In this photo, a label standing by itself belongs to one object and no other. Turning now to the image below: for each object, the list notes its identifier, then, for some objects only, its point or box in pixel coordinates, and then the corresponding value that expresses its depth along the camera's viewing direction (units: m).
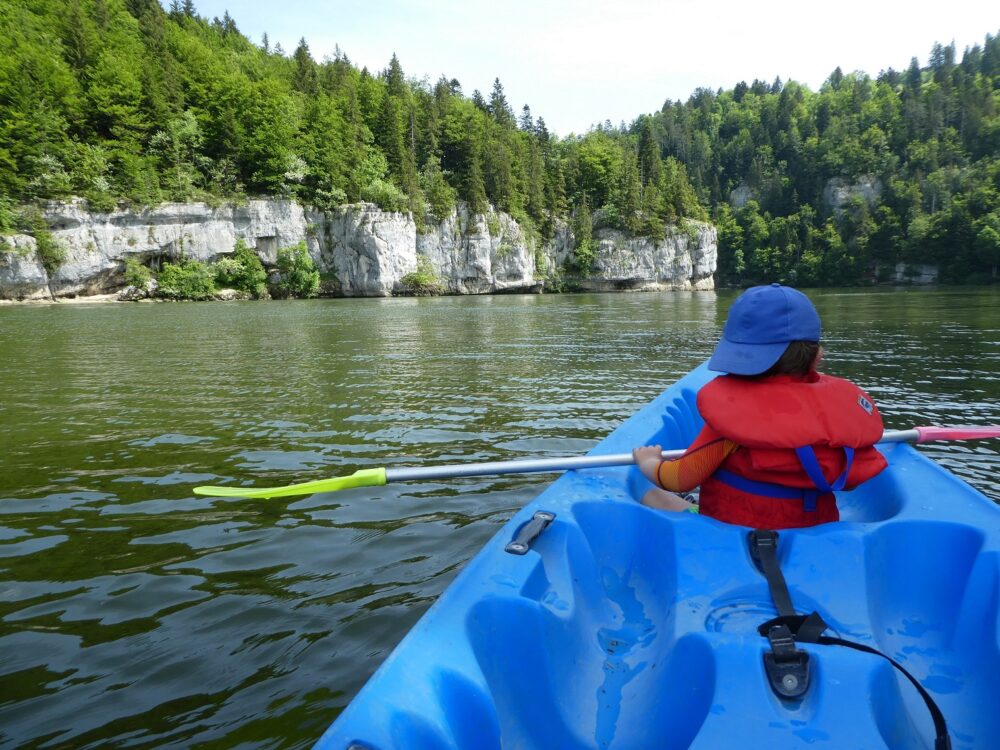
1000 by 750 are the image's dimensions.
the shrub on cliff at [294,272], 46.78
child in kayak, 2.04
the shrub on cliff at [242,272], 44.03
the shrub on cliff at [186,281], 41.47
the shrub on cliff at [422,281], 51.97
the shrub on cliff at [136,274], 40.19
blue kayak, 1.45
